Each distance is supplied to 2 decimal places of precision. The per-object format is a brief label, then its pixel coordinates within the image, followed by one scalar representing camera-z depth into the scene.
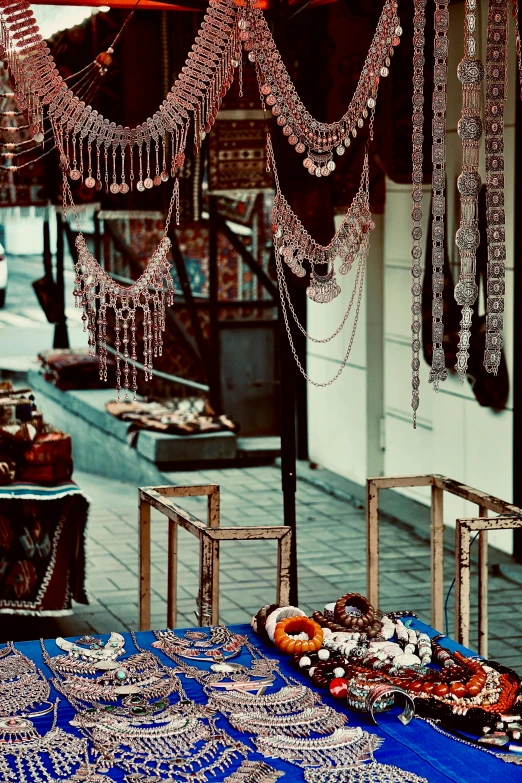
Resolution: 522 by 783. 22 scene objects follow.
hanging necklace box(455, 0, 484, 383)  3.60
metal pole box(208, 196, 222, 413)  9.97
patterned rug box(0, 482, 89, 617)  5.83
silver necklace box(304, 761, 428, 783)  2.94
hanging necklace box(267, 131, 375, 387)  4.59
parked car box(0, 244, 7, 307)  19.66
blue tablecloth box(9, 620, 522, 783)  2.97
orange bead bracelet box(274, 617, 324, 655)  3.77
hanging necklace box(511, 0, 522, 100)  3.73
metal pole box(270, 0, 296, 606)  5.32
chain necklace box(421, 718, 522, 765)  3.06
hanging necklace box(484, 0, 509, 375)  3.67
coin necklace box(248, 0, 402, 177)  4.15
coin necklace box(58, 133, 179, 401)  4.41
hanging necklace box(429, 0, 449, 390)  3.63
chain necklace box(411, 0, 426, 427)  3.68
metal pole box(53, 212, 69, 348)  11.92
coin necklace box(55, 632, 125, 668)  3.79
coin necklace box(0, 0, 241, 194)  4.16
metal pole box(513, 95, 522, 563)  6.91
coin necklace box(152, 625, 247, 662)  3.81
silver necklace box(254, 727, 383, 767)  3.05
